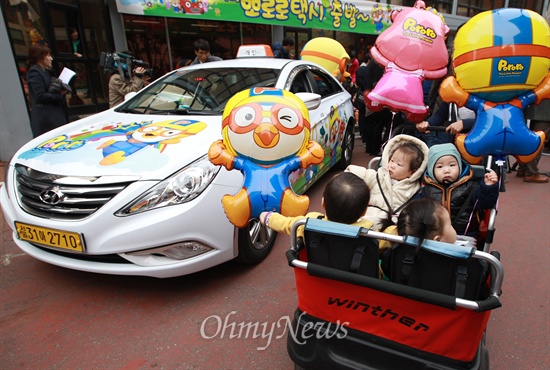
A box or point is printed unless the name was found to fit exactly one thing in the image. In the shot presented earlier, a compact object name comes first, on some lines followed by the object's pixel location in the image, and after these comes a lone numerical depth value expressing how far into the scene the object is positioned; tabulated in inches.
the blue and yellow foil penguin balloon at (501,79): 83.0
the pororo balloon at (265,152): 73.2
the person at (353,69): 302.7
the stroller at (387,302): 54.2
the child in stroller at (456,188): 76.5
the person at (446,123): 99.7
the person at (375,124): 210.4
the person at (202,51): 209.6
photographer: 192.2
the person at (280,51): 276.7
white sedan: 89.4
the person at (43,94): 165.5
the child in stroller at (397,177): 82.2
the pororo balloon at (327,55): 201.0
